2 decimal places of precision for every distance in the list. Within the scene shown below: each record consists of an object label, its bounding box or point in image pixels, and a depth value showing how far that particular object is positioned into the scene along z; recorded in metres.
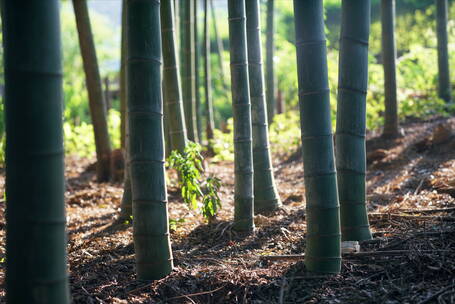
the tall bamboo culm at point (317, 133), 3.24
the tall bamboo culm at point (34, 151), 2.18
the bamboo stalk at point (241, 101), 4.43
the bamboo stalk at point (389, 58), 7.96
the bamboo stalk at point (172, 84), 5.67
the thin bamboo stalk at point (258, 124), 5.08
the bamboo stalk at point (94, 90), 7.34
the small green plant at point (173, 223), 4.63
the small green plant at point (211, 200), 4.52
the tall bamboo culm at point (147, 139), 3.19
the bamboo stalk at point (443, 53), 9.88
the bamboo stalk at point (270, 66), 11.14
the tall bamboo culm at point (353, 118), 3.78
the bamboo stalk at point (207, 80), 10.92
